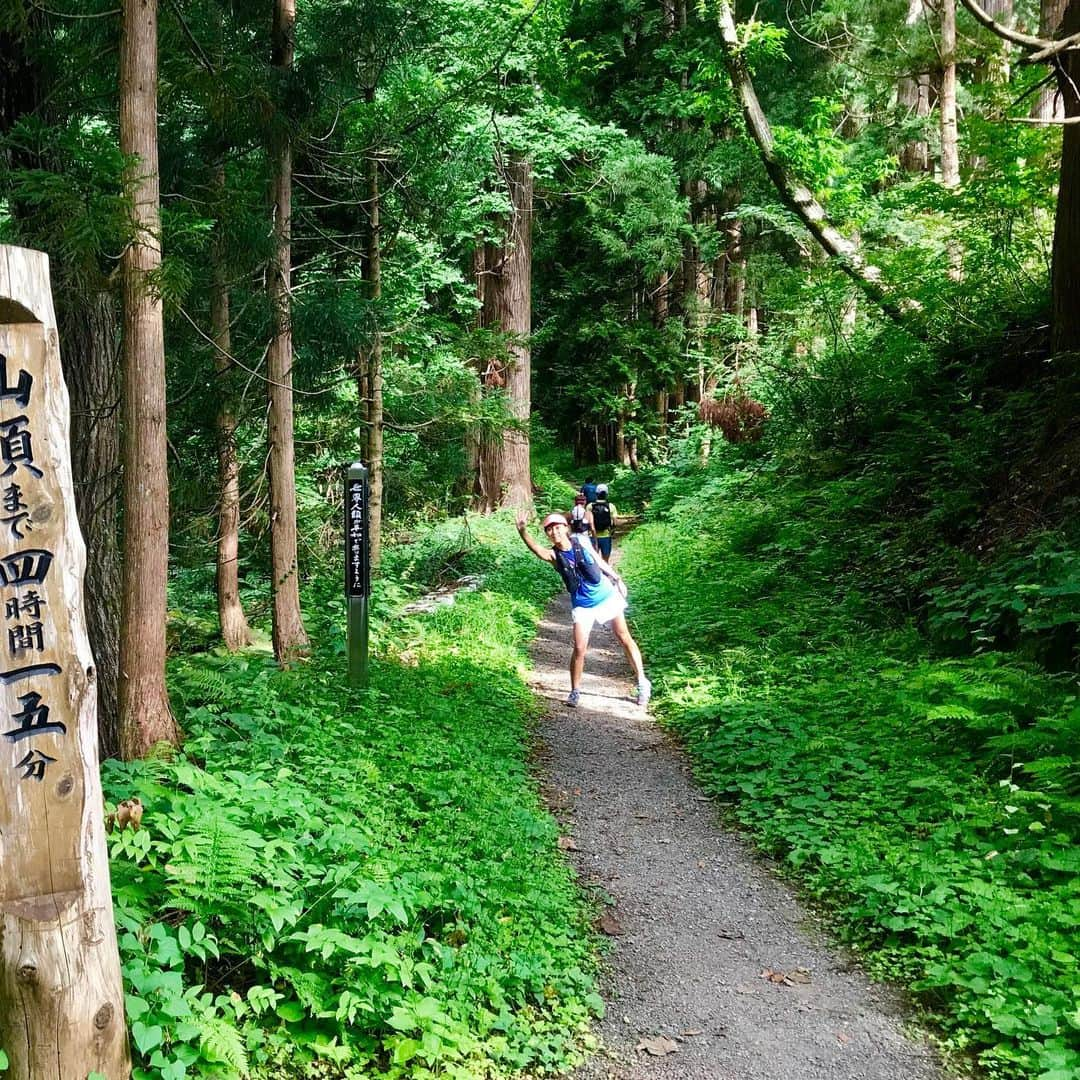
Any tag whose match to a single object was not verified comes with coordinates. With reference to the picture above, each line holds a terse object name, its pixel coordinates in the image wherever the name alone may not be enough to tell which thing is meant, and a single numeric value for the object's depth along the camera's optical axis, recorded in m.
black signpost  7.62
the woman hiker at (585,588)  8.39
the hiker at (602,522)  12.64
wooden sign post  2.79
